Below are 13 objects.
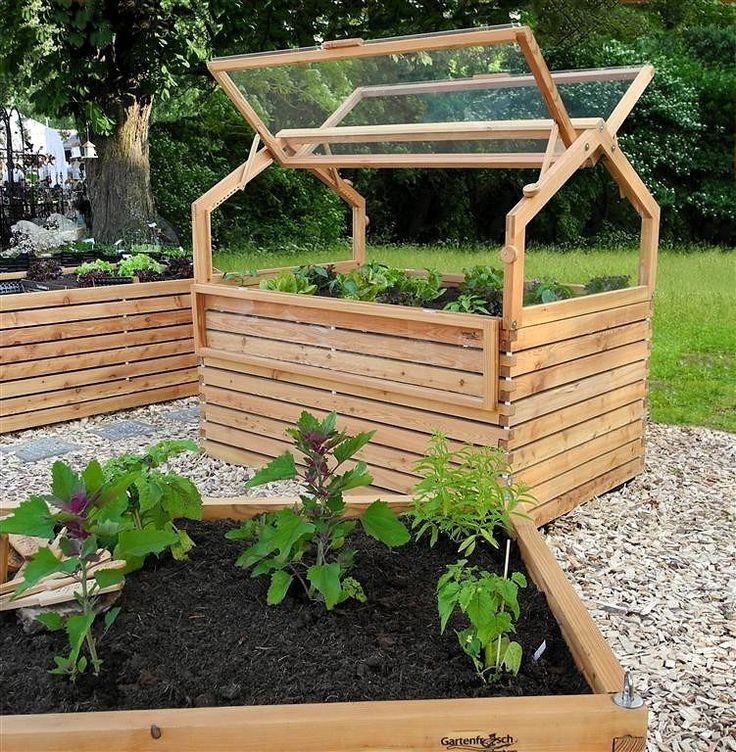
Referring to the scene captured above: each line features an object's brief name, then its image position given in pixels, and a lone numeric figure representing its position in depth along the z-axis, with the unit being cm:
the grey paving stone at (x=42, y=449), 590
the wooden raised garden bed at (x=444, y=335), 432
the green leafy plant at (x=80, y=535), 195
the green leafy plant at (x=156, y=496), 242
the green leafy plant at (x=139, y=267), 720
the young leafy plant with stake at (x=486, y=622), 200
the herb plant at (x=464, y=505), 262
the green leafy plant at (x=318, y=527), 225
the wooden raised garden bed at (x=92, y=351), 642
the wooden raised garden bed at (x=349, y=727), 173
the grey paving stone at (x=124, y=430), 638
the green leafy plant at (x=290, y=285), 532
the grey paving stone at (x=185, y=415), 673
